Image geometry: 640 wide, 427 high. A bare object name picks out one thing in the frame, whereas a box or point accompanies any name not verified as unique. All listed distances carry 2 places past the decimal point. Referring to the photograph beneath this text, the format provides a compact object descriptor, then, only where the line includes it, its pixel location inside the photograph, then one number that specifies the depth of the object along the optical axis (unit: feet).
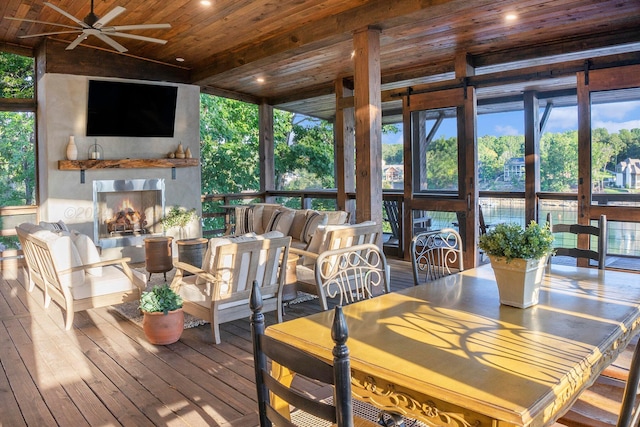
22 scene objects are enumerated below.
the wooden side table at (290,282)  15.15
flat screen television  24.77
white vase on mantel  23.99
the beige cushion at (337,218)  19.83
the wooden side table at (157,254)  17.67
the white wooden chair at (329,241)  13.92
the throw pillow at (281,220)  21.95
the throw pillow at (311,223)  20.19
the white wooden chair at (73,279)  13.88
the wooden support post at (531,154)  22.58
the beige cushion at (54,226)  17.25
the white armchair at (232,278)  12.63
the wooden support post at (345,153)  26.50
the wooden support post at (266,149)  31.96
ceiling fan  14.61
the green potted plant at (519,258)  6.67
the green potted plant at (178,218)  26.94
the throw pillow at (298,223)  21.44
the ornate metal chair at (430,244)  9.40
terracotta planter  12.67
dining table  4.31
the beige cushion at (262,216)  23.76
